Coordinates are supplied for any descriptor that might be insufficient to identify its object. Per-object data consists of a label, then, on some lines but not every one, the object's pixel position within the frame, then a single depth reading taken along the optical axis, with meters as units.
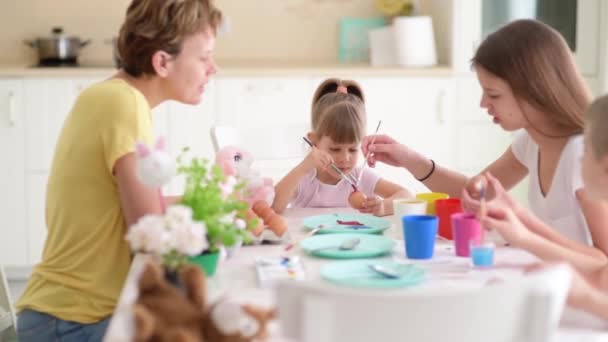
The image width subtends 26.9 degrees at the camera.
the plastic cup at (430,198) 2.80
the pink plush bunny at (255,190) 2.71
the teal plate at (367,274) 2.33
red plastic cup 2.73
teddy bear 2.01
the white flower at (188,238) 2.22
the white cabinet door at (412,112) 5.13
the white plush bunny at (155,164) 2.27
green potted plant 2.34
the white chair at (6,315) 2.85
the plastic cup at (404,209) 2.73
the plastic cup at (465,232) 2.53
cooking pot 5.34
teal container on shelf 5.70
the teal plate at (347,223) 2.81
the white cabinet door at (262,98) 5.08
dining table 2.16
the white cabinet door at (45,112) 4.99
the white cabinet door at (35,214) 5.07
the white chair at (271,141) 3.53
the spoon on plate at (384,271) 2.38
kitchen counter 4.97
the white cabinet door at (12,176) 4.98
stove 5.36
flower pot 2.38
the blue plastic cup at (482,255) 2.46
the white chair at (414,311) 1.91
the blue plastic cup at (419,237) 2.53
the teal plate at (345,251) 2.55
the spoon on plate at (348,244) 2.60
